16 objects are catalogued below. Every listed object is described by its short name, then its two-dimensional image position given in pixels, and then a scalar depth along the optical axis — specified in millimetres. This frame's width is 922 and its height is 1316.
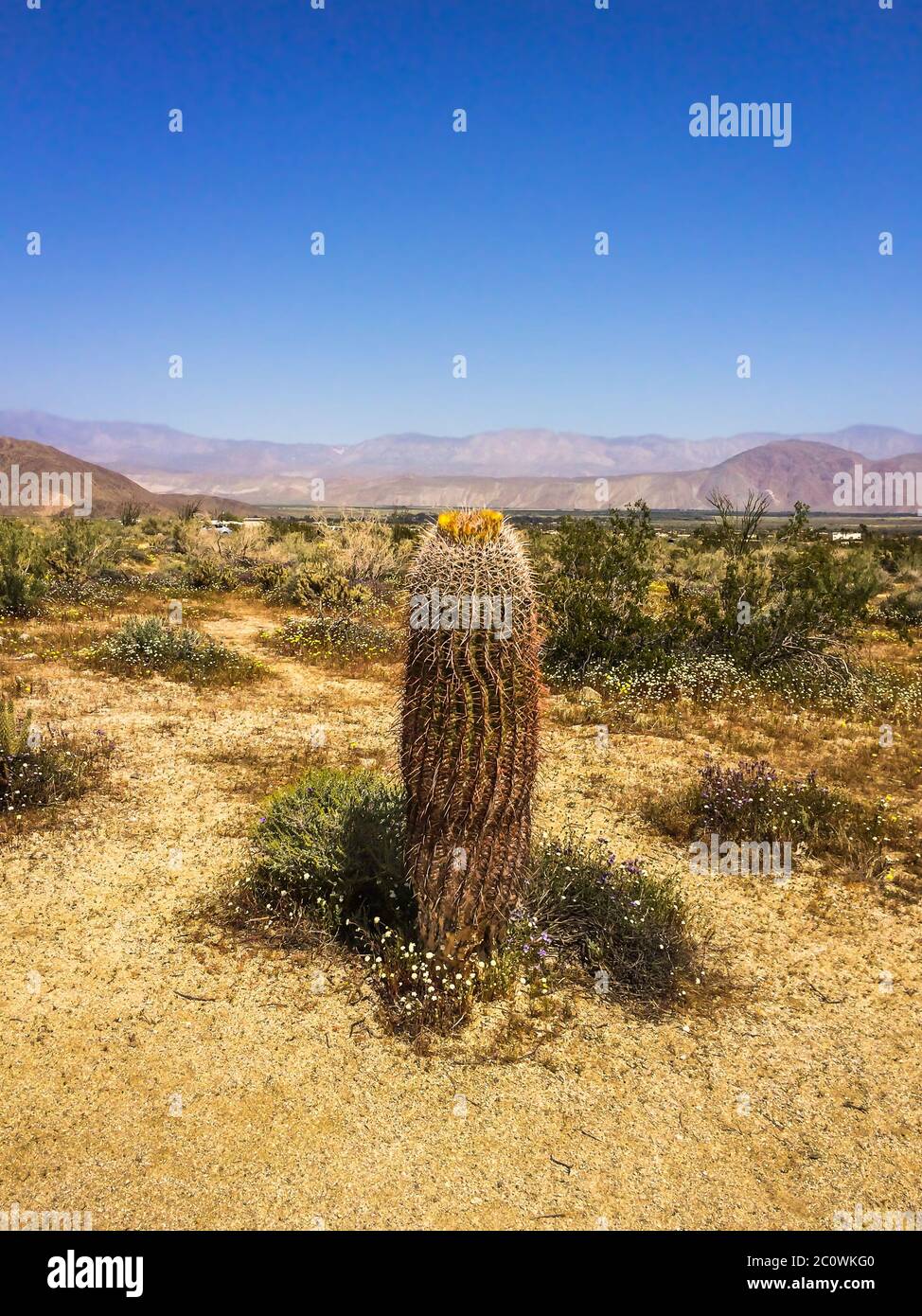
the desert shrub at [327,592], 17516
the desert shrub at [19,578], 15219
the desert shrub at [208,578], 20531
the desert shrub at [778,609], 12195
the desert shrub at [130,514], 39469
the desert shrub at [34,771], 6938
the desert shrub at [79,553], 19372
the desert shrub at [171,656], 11766
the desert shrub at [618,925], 4820
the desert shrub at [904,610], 17219
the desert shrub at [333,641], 13734
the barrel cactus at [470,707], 4074
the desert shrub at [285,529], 28266
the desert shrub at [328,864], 5176
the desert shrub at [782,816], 6730
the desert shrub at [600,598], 12062
